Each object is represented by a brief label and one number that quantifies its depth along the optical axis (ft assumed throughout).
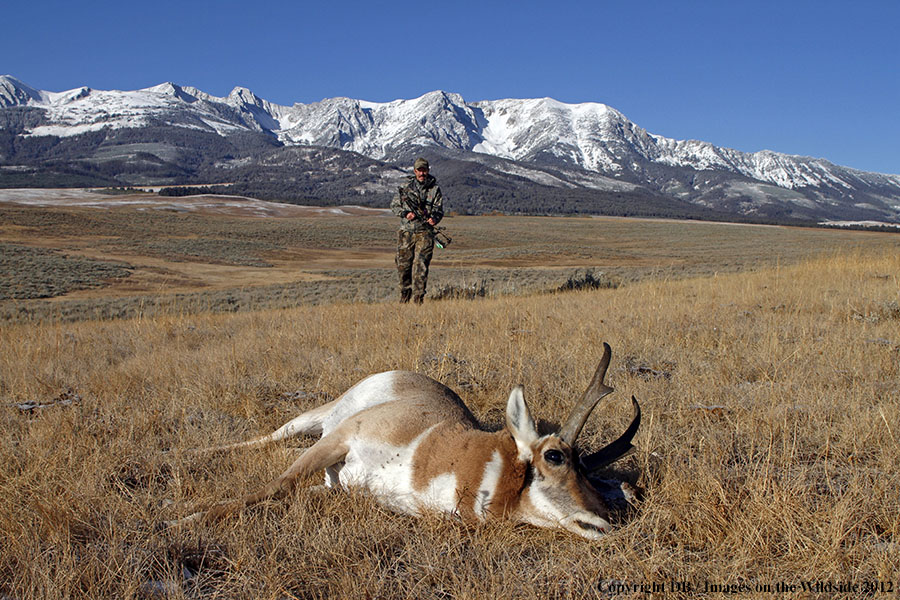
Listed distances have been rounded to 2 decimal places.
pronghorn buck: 8.57
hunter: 35.96
